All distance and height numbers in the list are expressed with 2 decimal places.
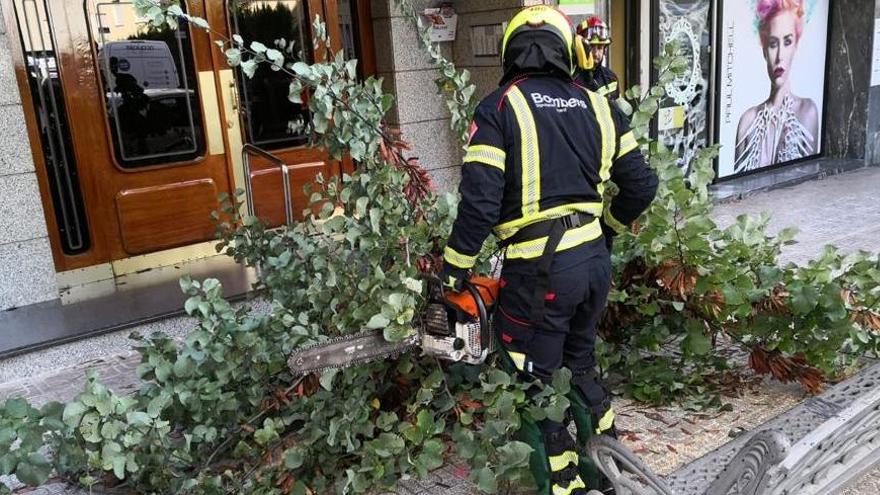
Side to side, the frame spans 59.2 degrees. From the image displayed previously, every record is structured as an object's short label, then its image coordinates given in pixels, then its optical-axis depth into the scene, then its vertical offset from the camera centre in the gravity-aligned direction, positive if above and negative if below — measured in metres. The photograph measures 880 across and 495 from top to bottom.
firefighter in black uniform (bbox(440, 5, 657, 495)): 2.87 -0.57
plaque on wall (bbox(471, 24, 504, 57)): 6.95 +0.10
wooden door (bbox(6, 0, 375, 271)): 5.49 -0.32
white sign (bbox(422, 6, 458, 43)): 7.18 +0.29
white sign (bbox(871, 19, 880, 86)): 10.04 -0.54
